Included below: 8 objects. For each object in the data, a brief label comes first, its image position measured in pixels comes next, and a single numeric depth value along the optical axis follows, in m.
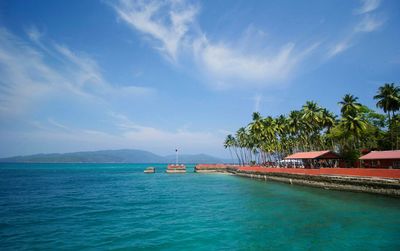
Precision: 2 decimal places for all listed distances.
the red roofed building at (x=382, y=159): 38.98
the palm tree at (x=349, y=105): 51.91
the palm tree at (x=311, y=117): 59.18
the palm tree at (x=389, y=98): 47.62
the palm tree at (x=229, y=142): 125.83
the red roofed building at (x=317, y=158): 50.84
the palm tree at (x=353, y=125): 47.53
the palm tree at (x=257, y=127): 78.62
